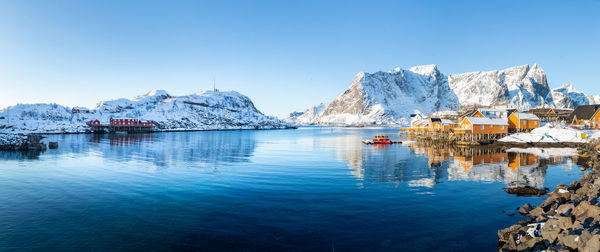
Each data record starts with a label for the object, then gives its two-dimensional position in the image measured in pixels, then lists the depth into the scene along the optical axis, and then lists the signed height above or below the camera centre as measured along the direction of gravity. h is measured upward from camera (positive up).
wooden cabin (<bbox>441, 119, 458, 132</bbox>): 83.44 +0.61
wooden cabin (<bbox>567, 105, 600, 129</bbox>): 75.00 +2.94
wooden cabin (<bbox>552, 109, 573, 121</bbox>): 89.72 +4.33
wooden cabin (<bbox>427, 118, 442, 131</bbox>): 87.25 +0.76
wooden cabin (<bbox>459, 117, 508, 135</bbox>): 67.38 +0.43
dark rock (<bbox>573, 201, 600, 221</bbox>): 11.32 -3.40
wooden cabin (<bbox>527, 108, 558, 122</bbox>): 88.44 +4.49
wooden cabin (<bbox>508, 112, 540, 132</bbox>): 73.94 +1.43
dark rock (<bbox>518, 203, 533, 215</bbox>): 16.23 -4.63
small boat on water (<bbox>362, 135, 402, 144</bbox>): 74.00 -3.85
